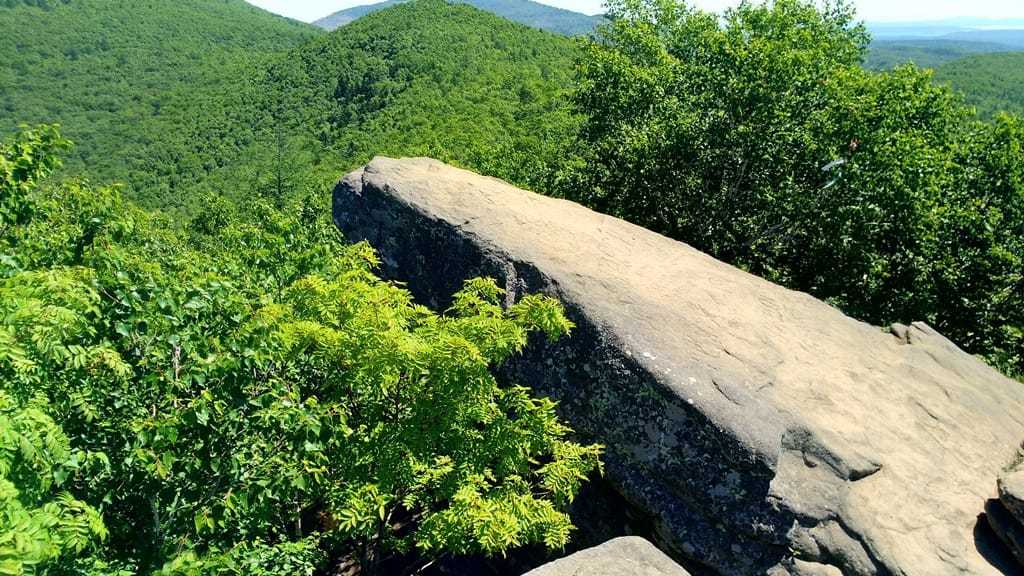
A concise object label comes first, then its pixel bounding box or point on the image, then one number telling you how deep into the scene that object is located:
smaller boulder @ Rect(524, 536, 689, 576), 7.15
